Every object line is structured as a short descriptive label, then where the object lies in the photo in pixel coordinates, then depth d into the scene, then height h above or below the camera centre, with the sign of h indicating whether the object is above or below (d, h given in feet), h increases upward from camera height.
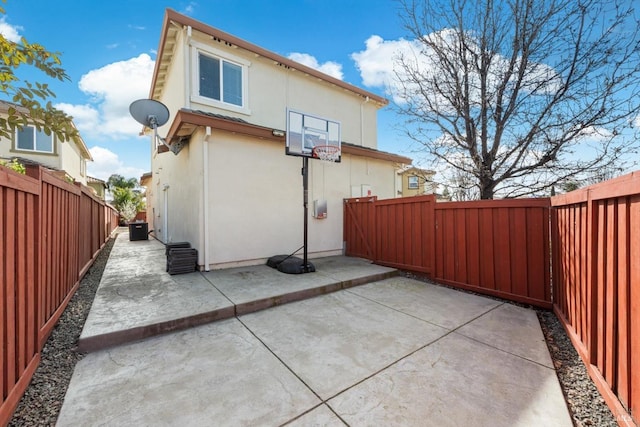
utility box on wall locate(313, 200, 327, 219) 24.07 +0.41
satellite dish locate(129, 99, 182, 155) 18.37 +7.58
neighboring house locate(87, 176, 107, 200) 64.90 +8.26
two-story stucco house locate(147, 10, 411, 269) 18.85 +5.09
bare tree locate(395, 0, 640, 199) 14.55 +8.27
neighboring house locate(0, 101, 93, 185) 39.04 +10.64
